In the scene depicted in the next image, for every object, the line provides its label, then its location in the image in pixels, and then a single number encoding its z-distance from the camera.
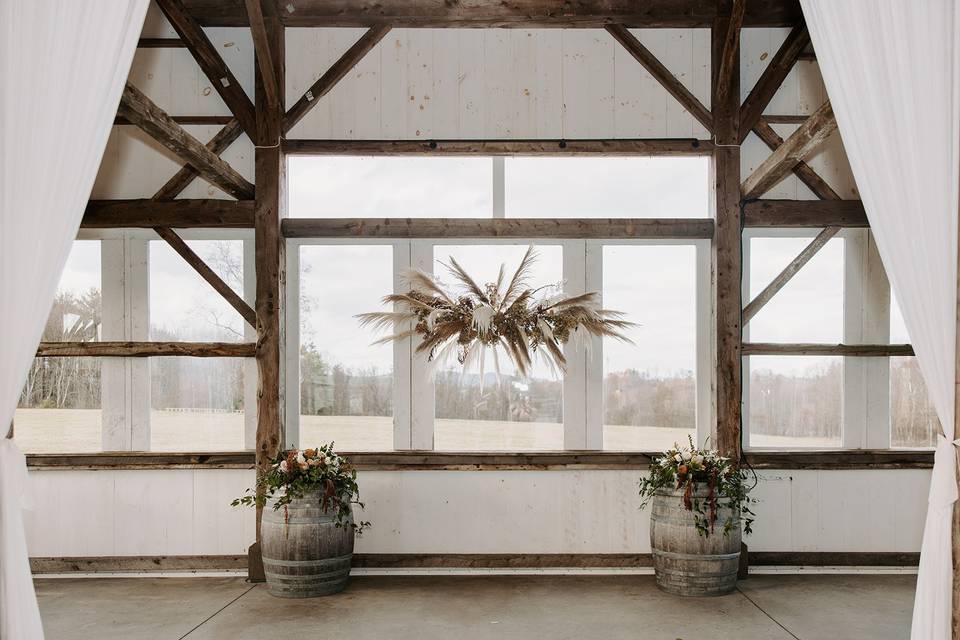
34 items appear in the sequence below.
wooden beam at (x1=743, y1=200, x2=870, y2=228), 5.77
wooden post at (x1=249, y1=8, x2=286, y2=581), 5.57
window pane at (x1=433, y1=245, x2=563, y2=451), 5.89
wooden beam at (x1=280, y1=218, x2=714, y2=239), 5.82
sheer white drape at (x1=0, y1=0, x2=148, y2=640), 2.79
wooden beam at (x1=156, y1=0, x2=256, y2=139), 5.51
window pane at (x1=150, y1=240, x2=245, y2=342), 5.91
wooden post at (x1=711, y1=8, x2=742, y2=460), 5.65
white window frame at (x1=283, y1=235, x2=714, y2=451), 5.88
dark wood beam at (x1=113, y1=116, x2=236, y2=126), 5.90
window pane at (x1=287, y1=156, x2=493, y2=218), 5.96
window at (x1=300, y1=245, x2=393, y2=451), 5.91
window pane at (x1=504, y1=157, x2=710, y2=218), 5.99
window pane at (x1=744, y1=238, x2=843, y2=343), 5.92
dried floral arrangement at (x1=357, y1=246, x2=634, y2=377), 5.57
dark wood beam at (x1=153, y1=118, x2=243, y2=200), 5.79
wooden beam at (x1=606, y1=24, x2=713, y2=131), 5.82
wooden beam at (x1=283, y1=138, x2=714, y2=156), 5.90
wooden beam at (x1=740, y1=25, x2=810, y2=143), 5.66
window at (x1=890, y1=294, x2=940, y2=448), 5.89
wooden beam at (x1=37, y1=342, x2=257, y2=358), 5.66
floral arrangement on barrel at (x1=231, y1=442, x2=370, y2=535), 5.04
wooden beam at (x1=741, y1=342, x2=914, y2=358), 5.83
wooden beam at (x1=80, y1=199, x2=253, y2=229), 5.70
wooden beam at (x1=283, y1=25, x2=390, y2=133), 5.79
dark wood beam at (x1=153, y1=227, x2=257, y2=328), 5.70
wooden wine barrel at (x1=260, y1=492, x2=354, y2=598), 4.98
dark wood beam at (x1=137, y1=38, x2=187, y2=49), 5.91
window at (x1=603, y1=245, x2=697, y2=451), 5.93
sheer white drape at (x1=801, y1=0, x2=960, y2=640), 2.96
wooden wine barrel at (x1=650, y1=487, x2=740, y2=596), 5.00
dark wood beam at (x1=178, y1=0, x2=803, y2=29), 5.67
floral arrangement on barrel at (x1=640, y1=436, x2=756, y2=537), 5.01
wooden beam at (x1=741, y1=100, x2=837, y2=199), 4.48
